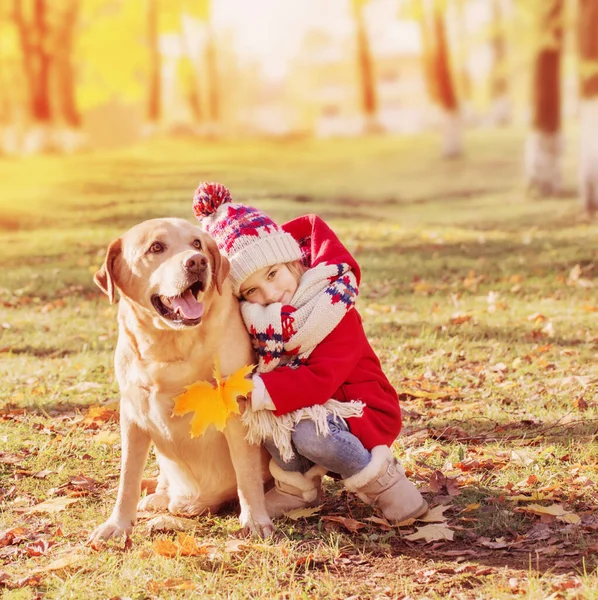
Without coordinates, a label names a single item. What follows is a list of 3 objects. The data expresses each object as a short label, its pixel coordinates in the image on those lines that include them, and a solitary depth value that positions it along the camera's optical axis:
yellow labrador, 3.59
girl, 3.82
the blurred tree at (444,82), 25.09
